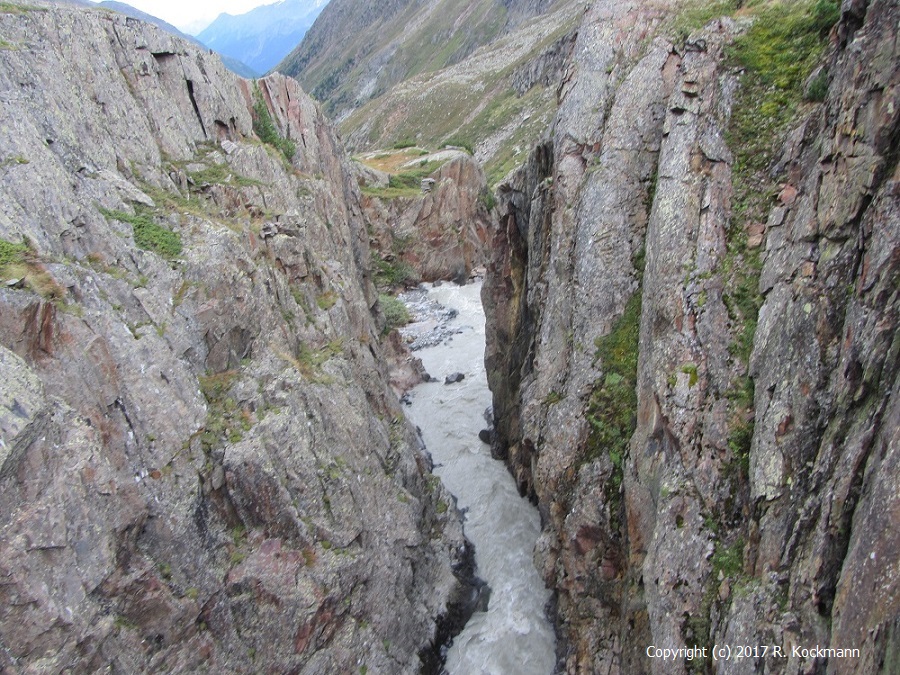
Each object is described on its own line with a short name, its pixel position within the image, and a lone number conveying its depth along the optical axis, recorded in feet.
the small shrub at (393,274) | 184.55
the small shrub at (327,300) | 70.69
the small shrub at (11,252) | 40.55
